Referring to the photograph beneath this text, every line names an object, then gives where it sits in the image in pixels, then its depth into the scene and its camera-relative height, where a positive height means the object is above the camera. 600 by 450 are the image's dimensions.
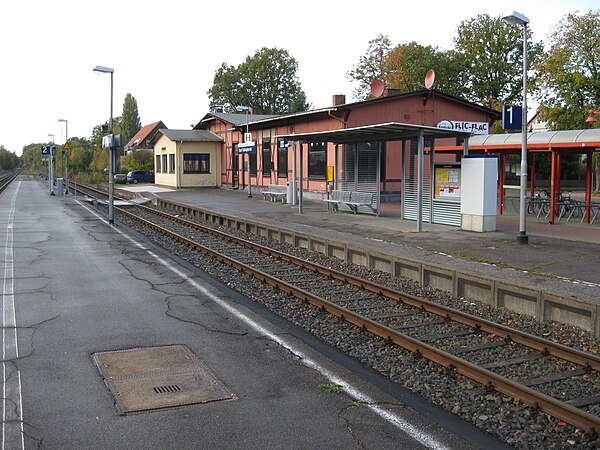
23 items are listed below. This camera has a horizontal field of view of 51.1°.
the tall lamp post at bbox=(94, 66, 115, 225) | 22.33 +0.64
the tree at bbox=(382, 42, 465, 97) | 53.16 +9.76
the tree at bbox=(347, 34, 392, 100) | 63.53 +11.92
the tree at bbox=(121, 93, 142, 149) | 116.44 +12.00
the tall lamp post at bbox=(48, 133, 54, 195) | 42.83 +0.72
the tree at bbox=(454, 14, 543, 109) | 54.28 +10.66
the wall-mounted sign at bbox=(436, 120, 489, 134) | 28.55 +2.63
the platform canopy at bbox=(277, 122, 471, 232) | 16.94 +1.46
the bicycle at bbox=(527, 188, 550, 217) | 21.83 -0.84
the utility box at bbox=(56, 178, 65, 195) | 42.08 -0.35
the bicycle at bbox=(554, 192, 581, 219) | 19.14 -0.86
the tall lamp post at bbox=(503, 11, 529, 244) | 13.91 +0.50
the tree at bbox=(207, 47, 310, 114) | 79.62 +12.48
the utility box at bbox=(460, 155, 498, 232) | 16.22 -0.23
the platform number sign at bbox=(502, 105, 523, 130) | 15.34 +1.62
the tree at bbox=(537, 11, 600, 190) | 39.31 +7.15
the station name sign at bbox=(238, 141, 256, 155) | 32.41 +1.80
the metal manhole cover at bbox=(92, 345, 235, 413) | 5.60 -1.93
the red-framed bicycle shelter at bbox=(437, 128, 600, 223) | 18.00 +1.14
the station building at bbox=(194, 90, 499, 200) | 23.58 +2.63
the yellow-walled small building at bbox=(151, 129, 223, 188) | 44.19 +1.70
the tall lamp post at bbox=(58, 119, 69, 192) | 45.90 +3.40
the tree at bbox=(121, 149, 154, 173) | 64.62 +2.25
